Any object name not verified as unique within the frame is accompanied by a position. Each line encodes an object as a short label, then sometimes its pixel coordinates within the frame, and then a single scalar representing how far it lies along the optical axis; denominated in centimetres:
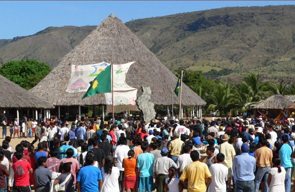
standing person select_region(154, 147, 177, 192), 1208
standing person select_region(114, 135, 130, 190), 1328
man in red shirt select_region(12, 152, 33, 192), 1116
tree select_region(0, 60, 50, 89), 7150
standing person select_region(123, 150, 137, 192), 1241
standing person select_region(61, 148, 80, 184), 1113
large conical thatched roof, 4536
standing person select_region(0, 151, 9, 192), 1117
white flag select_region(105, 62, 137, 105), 2656
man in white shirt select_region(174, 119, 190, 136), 1712
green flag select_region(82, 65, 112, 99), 2372
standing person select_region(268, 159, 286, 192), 1158
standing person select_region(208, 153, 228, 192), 1055
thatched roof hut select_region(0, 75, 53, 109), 3978
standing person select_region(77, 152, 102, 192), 1012
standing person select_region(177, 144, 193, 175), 1195
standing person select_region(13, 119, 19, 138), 3619
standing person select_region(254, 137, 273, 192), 1267
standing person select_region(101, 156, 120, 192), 1044
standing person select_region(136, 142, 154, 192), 1234
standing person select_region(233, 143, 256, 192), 1148
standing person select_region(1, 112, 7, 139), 3392
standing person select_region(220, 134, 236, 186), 1300
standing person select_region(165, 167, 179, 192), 1047
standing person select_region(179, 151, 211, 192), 1009
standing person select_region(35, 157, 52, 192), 1055
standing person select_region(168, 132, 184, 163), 1368
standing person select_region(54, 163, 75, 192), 1003
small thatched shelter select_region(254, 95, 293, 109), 5018
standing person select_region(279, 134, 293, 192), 1327
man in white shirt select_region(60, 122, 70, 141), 1952
